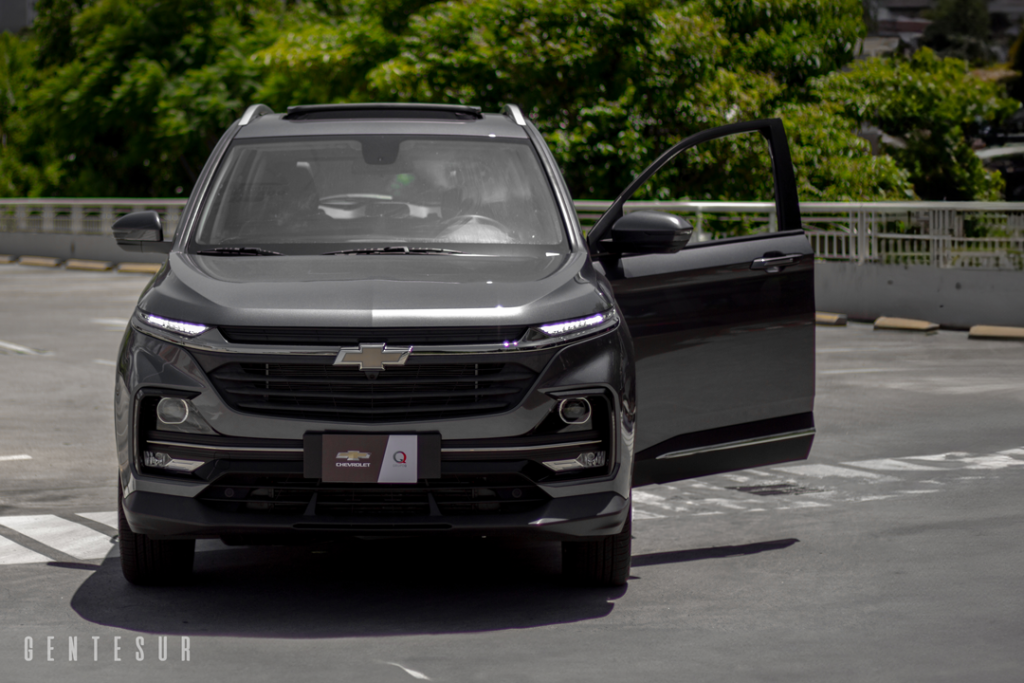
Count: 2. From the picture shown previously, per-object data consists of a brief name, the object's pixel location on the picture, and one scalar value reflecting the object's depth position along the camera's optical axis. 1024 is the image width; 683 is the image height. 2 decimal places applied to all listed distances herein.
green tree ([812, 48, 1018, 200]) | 29.81
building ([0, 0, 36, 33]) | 100.94
